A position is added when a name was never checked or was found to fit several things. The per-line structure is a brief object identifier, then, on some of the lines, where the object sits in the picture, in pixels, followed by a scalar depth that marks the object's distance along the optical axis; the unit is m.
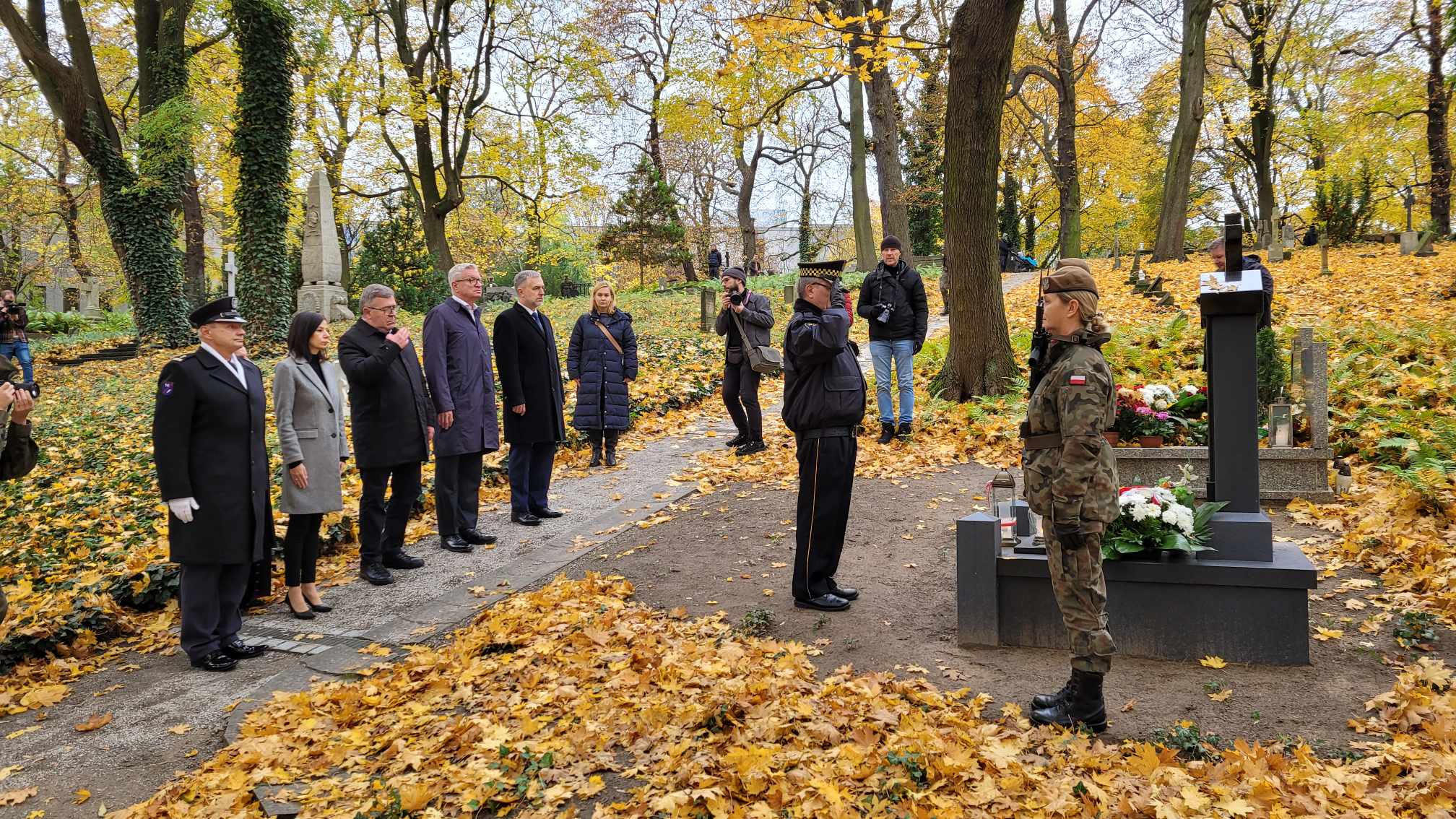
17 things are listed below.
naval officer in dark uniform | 4.85
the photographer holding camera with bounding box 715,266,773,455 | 9.28
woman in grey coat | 5.54
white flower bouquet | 4.34
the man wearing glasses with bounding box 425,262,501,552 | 6.77
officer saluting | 5.10
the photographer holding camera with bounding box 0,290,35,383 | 14.59
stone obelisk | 20.22
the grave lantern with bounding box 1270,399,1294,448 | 7.31
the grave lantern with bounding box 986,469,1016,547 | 4.93
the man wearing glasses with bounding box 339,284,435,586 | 6.00
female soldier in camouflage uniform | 3.61
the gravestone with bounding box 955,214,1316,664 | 4.25
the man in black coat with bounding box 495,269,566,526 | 7.43
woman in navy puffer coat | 9.06
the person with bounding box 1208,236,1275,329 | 7.14
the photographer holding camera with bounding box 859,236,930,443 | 9.16
